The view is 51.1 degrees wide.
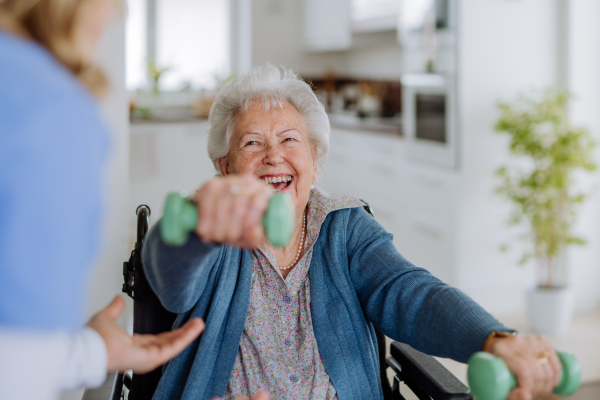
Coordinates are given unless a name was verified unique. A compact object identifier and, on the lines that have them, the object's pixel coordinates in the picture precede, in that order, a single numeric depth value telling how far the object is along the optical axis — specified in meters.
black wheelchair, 1.29
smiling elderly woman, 1.16
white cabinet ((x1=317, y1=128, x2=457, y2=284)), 3.64
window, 6.27
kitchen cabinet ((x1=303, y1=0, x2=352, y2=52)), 5.39
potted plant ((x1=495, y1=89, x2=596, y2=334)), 3.13
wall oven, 3.54
